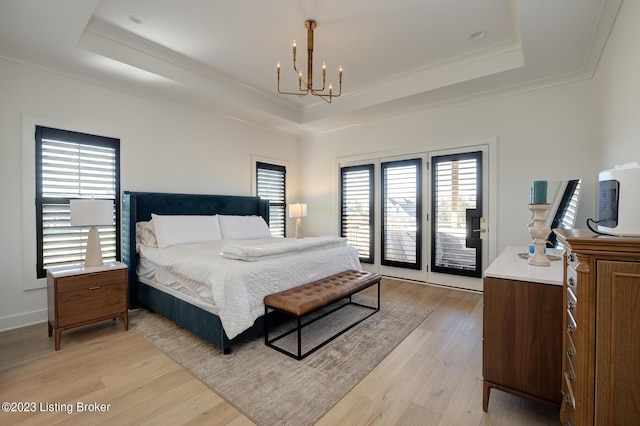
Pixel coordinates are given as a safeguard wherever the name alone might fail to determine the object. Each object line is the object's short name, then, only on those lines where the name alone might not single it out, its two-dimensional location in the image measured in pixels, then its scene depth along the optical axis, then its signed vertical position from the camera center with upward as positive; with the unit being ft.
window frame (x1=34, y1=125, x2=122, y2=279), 9.98 +1.45
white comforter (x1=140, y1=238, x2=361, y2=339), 7.73 -1.96
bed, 7.82 -2.01
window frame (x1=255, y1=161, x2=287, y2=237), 17.46 +1.44
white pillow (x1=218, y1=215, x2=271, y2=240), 13.87 -0.92
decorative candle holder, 6.25 -0.51
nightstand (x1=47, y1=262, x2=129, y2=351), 8.20 -2.64
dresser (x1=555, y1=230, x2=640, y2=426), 3.26 -1.40
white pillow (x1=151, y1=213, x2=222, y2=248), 11.43 -0.86
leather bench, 7.77 -2.56
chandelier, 8.70 +5.25
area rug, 5.95 -4.03
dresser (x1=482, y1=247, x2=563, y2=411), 5.19 -2.31
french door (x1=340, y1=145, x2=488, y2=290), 13.29 -0.20
